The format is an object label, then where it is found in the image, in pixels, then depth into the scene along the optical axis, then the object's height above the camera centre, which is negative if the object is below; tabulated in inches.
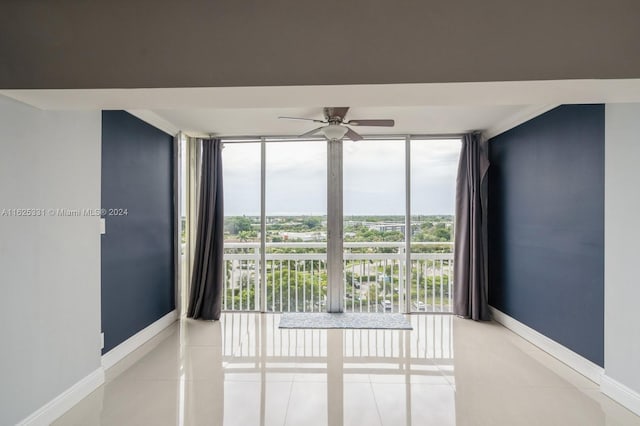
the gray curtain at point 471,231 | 161.2 -10.1
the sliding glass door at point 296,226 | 174.6 -8.1
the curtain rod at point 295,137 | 170.1 +41.8
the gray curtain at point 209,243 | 163.9 -16.9
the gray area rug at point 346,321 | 149.2 -55.2
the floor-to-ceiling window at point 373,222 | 173.2 -5.6
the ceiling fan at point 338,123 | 120.8 +35.7
